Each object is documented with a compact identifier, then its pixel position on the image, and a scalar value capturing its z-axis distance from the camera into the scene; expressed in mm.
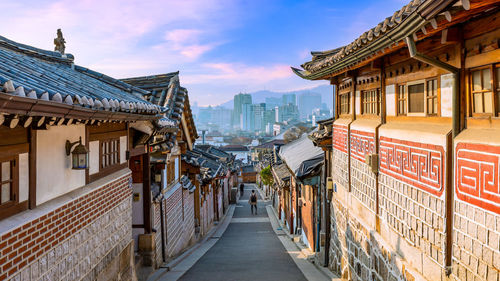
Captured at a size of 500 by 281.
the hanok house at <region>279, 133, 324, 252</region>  14805
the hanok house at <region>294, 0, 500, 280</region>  4402
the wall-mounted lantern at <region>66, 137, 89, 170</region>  6277
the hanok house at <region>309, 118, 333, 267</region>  13094
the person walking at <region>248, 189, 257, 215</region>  33781
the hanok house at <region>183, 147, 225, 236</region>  22677
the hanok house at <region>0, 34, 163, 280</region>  4531
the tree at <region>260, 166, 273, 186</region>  37912
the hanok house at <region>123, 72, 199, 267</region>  12031
